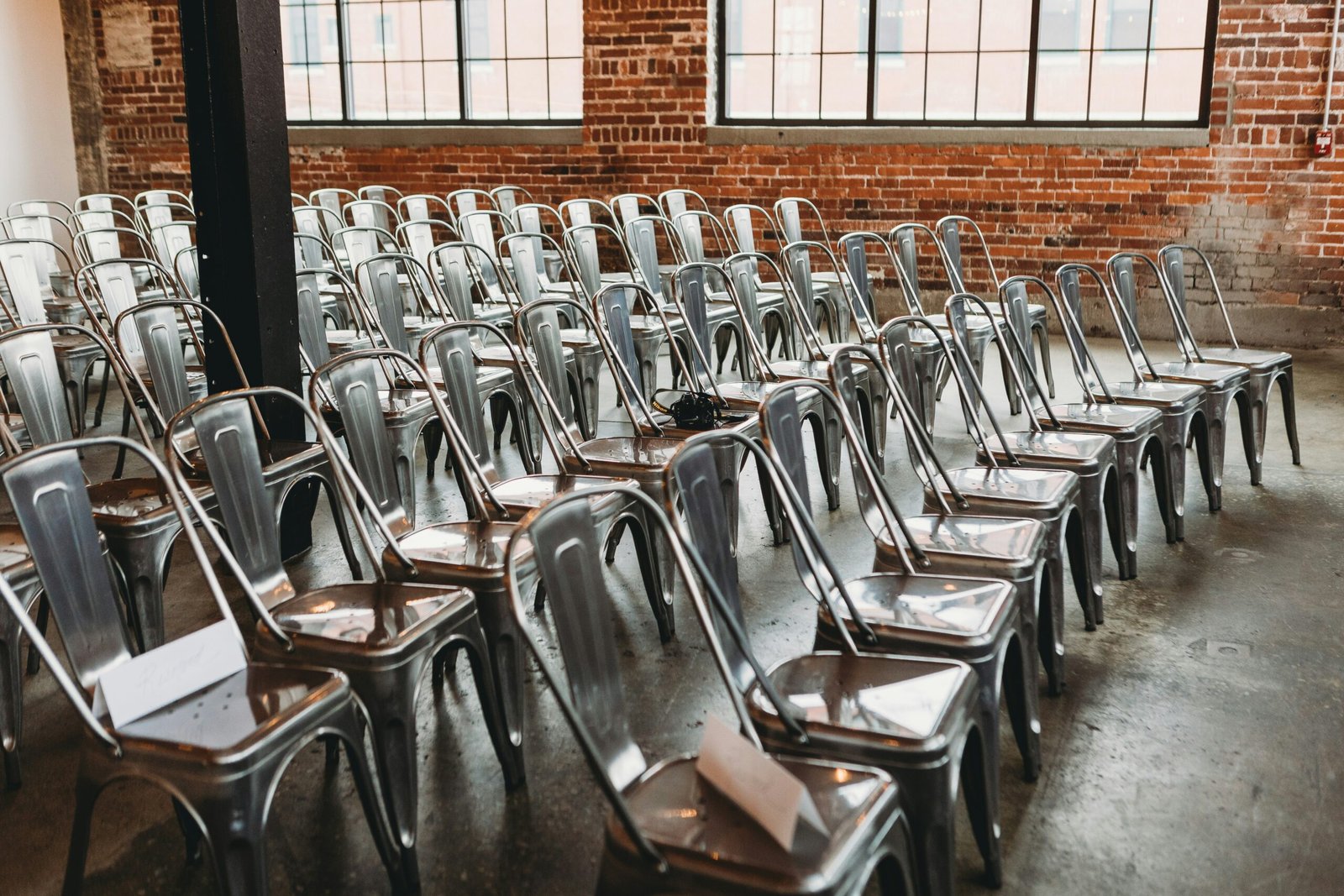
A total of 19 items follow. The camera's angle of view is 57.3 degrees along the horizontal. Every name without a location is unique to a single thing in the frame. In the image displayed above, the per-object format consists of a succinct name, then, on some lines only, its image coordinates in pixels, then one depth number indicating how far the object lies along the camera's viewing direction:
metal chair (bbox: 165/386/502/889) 2.34
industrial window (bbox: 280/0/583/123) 9.26
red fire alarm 7.36
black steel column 3.74
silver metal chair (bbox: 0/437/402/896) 1.94
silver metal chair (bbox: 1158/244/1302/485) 4.96
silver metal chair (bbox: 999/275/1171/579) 3.93
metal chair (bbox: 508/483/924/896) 1.65
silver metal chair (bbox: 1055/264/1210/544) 4.28
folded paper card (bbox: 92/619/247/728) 2.04
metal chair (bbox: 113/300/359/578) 3.37
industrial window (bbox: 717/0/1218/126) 7.80
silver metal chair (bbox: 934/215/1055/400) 6.12
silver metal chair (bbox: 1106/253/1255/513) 4.62
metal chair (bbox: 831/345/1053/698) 2.73
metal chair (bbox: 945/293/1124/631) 3.52
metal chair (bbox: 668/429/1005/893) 1.96
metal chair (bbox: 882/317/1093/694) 3.08
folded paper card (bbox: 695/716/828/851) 1.64
